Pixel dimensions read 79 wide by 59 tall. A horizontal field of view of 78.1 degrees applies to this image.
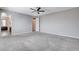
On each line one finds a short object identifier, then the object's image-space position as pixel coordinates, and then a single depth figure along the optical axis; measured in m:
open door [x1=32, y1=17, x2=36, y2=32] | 7.53
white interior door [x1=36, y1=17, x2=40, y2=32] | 7.05
